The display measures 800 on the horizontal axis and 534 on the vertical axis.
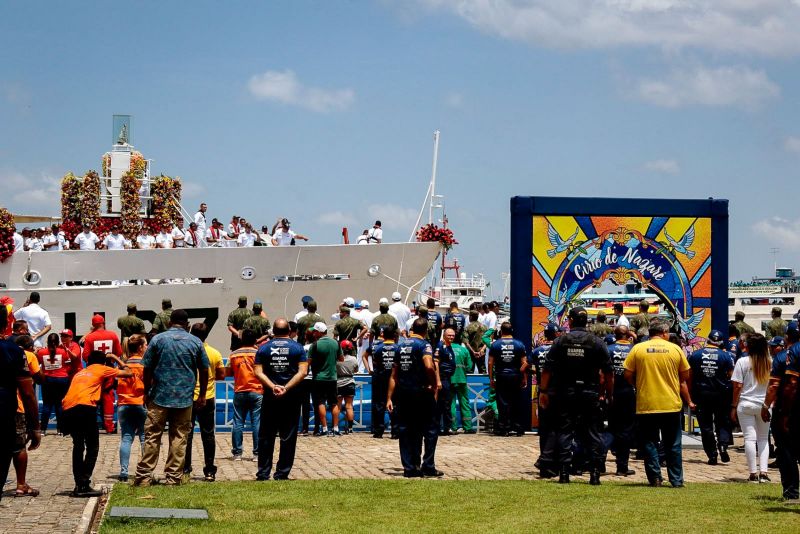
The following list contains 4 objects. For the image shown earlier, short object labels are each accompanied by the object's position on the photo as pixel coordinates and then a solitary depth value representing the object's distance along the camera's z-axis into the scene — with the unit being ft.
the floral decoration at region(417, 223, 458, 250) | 96.27
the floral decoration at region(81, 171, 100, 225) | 96.94
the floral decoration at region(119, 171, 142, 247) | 97.91
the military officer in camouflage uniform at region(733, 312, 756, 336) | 57.37
